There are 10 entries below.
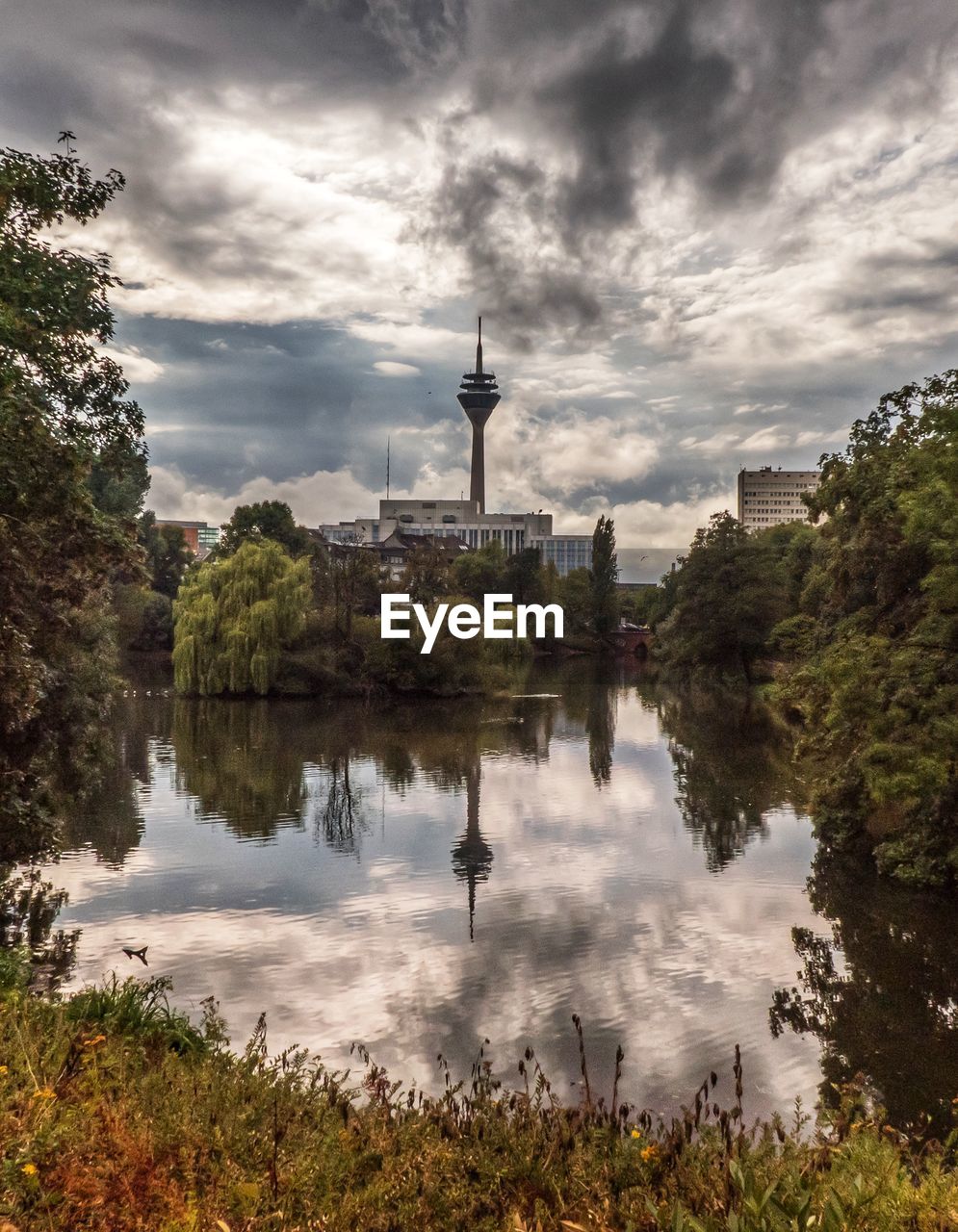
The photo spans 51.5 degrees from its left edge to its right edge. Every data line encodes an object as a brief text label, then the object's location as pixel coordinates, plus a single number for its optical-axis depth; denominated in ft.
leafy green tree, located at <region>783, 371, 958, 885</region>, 56.75
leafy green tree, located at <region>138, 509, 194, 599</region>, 293.23
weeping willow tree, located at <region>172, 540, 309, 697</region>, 175.01
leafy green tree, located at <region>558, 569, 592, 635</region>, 353.10
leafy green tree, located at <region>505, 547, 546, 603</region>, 343.05
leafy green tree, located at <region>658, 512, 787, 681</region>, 202.49
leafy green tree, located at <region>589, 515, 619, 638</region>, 350.84
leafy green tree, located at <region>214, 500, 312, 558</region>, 275.39
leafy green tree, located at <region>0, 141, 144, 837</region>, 43.11
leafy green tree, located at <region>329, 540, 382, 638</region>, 193.06
